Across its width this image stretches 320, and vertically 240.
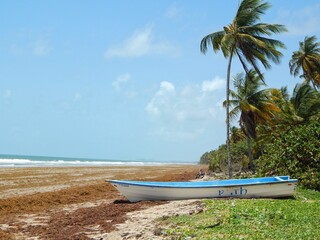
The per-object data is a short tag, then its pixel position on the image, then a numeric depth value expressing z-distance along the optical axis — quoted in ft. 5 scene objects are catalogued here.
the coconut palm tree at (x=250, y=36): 65.21
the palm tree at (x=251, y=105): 85.35
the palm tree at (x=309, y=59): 102.27
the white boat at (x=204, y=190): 41.11
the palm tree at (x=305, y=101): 77.71
